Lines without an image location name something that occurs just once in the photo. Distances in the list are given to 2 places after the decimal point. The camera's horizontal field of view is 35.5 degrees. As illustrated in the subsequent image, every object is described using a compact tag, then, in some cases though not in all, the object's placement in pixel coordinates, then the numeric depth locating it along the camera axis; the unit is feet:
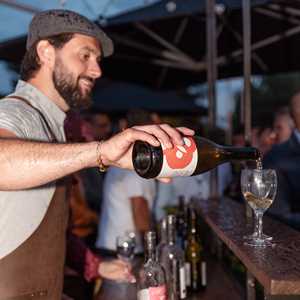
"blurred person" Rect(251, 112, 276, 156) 14.10
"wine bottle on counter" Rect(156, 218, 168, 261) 5.81
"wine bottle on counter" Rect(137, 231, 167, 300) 4.66
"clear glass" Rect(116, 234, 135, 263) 6.21
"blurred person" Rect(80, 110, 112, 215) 13.69
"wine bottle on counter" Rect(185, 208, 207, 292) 5.79
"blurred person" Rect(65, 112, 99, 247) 11.68
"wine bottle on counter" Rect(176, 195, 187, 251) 6.52
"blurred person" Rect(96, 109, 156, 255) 8.82
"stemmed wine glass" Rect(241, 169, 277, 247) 4.21
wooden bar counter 3.02
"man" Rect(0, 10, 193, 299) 3.46
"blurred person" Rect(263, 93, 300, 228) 8.12
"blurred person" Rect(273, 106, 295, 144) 12.82
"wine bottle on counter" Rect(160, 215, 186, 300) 5.27
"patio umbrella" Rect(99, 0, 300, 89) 10.43
